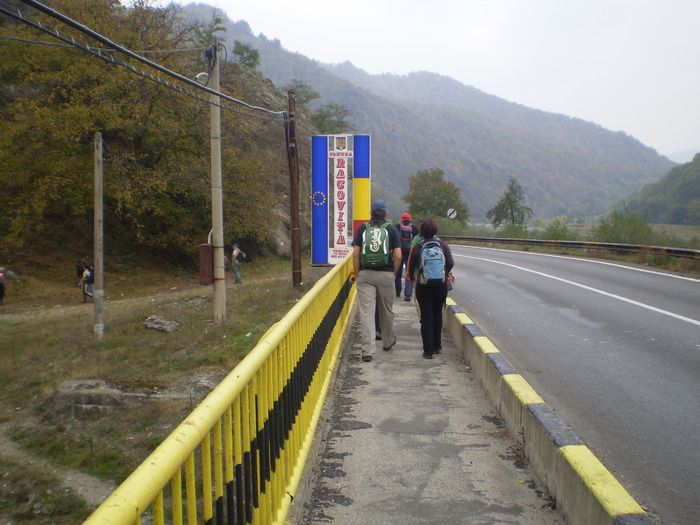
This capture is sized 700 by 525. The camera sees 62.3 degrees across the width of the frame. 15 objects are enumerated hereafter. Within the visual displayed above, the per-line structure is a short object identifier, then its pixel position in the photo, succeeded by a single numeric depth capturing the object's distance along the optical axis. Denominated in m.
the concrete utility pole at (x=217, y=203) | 13.20
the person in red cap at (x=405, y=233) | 11.07
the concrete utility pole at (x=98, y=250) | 14.44
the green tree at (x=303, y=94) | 81.06
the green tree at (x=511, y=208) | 72.75
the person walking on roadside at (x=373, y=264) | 7.07
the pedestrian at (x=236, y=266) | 25.06
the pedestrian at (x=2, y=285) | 21.11
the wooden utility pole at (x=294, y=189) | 15.92
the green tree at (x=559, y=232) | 33.66
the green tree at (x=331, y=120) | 82.81
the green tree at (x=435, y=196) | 86.69
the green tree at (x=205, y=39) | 51.61
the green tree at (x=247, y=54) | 76.08
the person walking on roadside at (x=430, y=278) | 6.98
